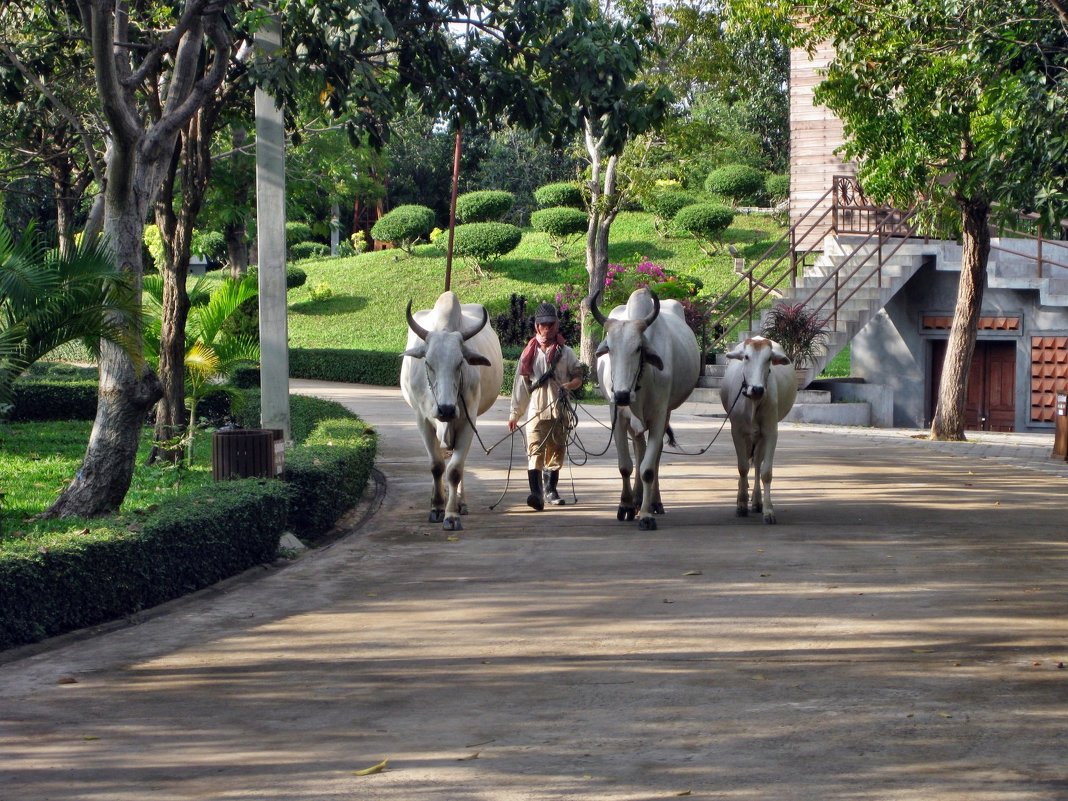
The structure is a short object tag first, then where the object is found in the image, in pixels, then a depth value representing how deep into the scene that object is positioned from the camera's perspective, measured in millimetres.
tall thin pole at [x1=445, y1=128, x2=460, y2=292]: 24680
